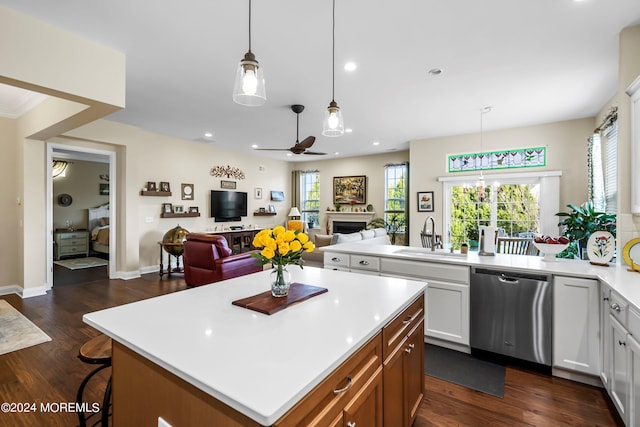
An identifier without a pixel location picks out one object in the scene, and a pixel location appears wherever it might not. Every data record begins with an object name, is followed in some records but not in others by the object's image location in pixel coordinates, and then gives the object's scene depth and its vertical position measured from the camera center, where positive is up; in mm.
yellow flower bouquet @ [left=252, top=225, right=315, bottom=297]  1481 -190
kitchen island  834 -472
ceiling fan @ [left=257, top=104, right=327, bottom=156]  4445 +1058
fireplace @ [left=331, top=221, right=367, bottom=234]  8538 -388
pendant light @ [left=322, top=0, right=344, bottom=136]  2125 +654
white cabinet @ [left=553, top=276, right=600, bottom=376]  2230 -852
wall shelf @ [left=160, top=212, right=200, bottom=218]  6360 -57
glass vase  1586 -375
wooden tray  1425 -448
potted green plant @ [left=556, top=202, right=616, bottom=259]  3570 -121
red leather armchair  4547 -758
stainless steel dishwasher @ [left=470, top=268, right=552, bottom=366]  2428 -851
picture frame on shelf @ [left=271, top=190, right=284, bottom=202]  9070 +518
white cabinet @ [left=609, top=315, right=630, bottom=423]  1713 -942
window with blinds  3939 +645
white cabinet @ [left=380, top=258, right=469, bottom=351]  2730 -818
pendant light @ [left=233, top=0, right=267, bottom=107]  1607 +717
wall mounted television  7375 +189
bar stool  1524 -736
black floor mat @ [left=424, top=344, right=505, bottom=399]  2340 -1332
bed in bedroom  7652 -441
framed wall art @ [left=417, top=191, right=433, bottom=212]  6418 +257
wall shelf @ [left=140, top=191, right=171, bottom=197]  5965 +388
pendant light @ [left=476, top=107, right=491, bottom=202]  4727 +482
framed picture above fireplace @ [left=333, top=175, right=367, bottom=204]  8570 +692
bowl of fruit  2611 -284
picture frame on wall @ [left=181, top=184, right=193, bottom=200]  6746 +480
